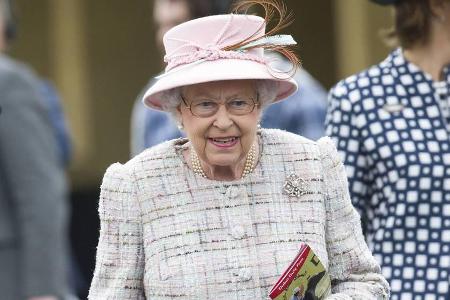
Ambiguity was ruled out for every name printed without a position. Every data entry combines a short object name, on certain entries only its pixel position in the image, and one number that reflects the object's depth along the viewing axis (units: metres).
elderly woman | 9.40
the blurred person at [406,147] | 11.37
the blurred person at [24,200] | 13.41
